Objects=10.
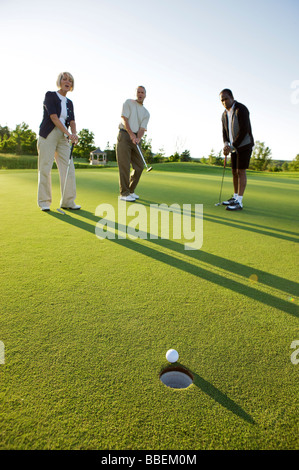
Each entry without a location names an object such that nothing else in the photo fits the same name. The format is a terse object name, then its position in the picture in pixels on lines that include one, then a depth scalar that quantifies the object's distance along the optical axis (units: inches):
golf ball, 51.2
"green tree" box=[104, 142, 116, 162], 2450.3
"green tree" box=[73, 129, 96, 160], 2473.7
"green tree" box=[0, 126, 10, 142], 2641.7
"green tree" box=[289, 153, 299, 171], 2912.4
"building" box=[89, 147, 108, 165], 2314.0
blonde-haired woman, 165.8
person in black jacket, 196.1
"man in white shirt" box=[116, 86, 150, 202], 211.8
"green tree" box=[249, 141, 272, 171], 3289.9
